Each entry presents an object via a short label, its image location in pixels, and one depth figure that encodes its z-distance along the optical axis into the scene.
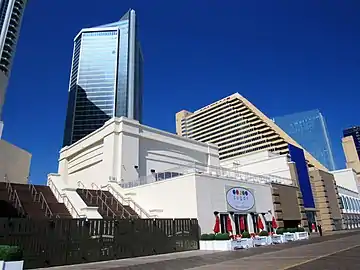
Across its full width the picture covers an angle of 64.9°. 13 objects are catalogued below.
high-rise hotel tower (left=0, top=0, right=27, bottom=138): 93.62
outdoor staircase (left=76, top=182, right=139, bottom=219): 21.11
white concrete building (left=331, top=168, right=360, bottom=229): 49.55
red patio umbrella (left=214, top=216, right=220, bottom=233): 20.75
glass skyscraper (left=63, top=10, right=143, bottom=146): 120.88
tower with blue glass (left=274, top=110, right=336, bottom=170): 181.00
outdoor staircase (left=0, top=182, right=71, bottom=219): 18.20
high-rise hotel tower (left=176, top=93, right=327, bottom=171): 112.81
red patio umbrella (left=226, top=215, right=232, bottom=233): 22.92
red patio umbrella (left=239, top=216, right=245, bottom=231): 23.91
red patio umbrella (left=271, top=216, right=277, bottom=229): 26.95
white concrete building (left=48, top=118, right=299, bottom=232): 21.61
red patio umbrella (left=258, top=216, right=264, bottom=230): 25.84
